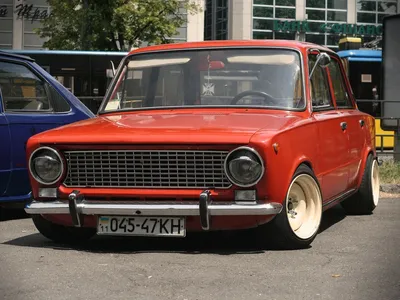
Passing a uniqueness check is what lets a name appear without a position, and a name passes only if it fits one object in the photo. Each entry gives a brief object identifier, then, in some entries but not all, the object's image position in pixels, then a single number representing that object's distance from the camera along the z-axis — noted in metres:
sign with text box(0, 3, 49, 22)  46.94
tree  32.56
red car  5.93
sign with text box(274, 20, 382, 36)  55.53
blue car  7.97
